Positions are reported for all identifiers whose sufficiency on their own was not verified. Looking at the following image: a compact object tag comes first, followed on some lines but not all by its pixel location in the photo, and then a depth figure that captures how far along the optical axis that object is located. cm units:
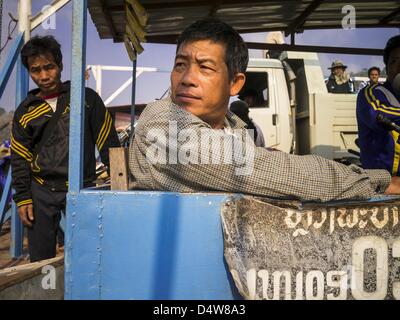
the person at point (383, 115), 214
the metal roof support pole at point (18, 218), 390
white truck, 531
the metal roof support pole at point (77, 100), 129
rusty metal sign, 125
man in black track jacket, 244
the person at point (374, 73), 654
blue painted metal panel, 125
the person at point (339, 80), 627
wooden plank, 147
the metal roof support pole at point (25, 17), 381
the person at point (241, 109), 458
